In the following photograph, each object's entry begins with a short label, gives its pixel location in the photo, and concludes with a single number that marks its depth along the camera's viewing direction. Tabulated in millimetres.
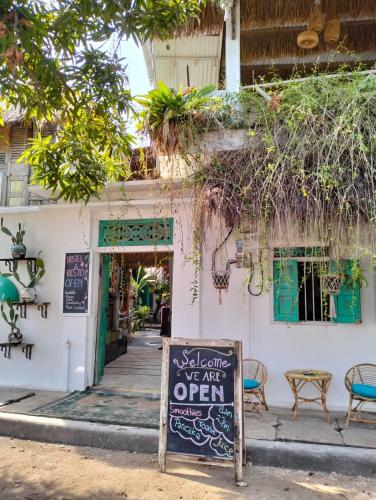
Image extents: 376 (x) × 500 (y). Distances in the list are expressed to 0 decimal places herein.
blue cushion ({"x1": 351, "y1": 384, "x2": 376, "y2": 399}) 4773
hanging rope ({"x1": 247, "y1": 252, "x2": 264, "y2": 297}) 5295
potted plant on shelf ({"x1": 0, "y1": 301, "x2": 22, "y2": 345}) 6801
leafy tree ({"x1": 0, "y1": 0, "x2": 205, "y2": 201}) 3408
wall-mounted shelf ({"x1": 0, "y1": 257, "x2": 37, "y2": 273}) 6930
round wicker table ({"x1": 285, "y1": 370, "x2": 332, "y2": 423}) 4996
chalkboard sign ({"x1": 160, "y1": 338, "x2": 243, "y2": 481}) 3914
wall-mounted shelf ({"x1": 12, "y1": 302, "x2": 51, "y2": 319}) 6758
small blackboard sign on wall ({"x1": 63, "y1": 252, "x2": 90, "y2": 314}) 6664
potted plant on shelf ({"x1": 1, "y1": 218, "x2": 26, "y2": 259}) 6891
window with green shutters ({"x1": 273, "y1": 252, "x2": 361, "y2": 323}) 5668
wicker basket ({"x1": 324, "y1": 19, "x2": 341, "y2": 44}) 6141
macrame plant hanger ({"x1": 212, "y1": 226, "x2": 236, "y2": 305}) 5785
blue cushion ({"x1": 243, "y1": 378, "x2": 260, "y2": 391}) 5117
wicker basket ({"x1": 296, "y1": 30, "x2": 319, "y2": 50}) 6121
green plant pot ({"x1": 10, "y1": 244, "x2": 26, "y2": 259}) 6887
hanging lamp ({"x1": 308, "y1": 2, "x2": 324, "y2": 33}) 5840
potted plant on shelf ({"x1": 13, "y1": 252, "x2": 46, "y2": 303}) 6887
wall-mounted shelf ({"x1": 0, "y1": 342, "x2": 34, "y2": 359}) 6705
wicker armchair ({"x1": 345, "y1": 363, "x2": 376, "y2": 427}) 4828
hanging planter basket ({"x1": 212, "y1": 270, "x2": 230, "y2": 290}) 5785
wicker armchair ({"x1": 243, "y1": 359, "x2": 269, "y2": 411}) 5191
